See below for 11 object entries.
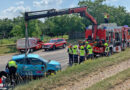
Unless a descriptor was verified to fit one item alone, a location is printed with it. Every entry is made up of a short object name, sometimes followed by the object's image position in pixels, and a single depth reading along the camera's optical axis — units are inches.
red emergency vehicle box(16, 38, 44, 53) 963.5
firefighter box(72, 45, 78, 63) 517.0
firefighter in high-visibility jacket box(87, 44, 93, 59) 527.5
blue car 380.2
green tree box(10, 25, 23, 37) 1191.6
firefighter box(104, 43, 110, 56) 589.5
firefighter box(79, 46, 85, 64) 512.0
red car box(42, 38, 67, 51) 976.9
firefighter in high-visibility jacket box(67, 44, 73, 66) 527.4
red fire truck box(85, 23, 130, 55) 603.6
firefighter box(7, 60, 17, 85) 342.0
